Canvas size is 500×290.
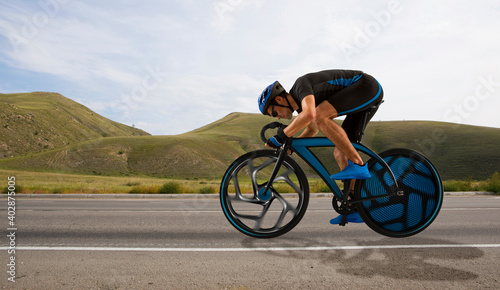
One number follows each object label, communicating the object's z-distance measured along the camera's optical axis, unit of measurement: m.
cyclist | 2.13
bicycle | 2.25
